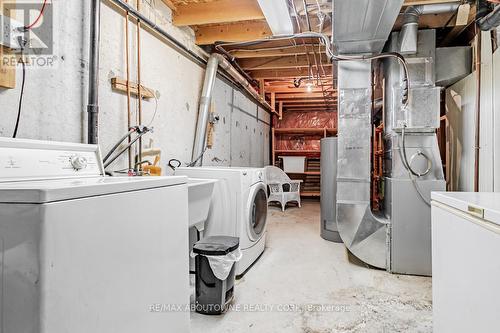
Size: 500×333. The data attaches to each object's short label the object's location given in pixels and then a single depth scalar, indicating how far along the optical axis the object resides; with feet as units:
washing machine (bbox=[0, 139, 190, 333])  2.19
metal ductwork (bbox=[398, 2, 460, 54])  7.67
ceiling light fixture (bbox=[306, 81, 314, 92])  16.83
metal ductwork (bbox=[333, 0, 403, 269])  8.32
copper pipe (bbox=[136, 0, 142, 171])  6.74
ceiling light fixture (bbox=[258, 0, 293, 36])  6.93
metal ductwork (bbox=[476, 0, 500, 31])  6.23
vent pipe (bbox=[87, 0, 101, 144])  5.37
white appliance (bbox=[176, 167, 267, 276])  7.63
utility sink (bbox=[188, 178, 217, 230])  5.98
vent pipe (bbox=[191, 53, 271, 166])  9.48
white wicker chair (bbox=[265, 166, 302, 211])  17.75
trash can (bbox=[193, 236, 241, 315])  5.78
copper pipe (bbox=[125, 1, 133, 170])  6.43
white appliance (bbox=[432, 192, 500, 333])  2.85
